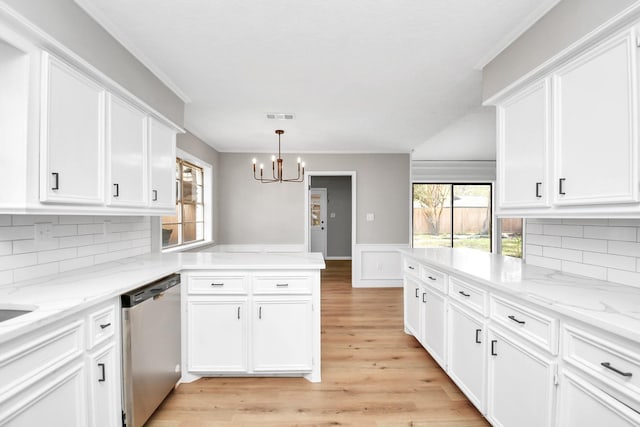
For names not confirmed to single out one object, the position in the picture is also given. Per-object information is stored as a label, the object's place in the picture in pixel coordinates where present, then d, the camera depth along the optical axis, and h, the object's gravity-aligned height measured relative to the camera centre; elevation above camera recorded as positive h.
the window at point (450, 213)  8.38 +0.05
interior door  9.71 -0.15
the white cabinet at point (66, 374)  1.13 -0.64
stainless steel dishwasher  1.78 -0.80
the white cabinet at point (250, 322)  2.46 -0.80
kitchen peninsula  1.21 -0.60
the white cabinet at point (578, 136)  1.38 +0.40
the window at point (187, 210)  4.15 +0.06
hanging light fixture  5.64 +0.79
